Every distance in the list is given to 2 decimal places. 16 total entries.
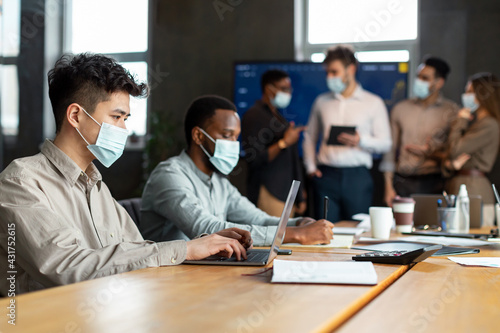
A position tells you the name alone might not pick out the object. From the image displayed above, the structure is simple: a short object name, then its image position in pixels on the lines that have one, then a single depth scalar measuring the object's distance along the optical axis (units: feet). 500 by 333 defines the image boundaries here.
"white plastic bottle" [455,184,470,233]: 8.41
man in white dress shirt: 14.65
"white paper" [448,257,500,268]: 5.07
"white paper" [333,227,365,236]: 8.04
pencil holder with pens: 8.36
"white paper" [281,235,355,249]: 6.41
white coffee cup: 7.52
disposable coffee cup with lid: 8.42
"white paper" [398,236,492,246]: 6.83
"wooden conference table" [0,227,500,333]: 2.79
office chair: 7.91
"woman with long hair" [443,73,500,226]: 14.17
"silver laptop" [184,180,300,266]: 4.89
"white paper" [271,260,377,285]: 3.98
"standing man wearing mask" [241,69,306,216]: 15.60
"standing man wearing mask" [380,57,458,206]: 15.34
